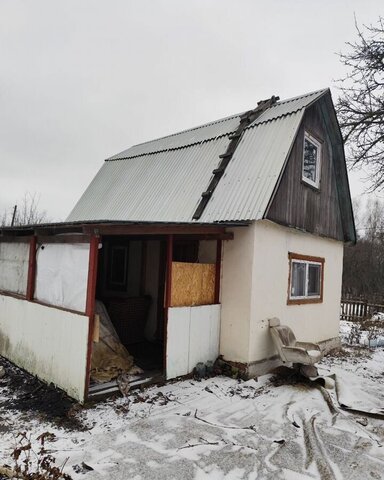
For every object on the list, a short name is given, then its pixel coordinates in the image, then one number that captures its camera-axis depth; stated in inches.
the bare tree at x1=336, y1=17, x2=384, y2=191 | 434.6
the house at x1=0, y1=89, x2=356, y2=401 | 221.9
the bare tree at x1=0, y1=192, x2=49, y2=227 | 1079.6
